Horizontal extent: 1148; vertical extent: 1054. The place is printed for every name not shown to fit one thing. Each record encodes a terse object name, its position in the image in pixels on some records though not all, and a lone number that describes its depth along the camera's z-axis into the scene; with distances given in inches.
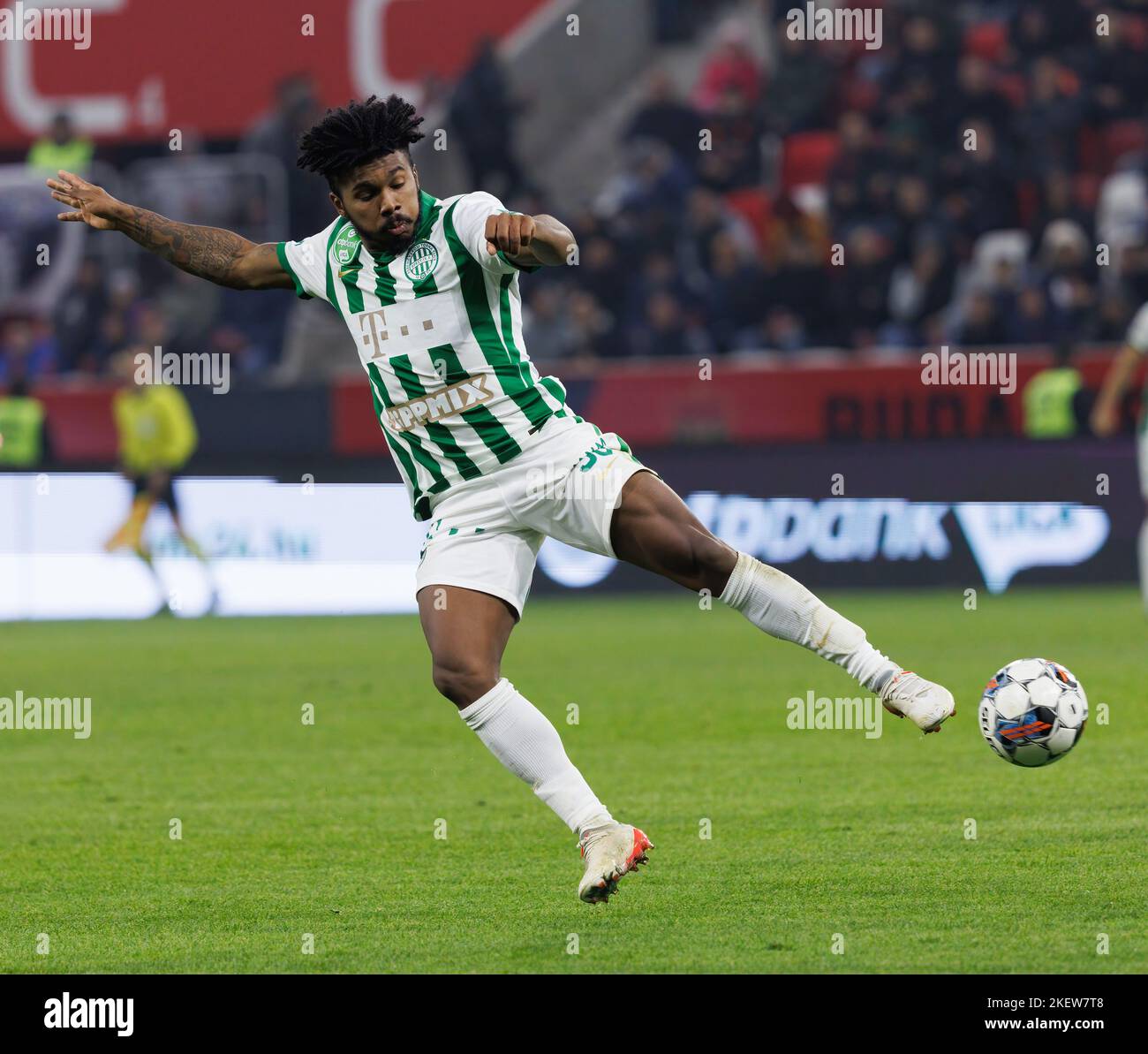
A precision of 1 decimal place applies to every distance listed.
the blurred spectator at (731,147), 765.3
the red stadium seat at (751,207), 776.9
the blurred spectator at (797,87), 786.8
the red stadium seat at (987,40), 776.9
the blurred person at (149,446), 631.2
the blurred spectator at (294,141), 780.0
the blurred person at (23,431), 697.0
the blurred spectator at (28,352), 794.2
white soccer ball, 235.5
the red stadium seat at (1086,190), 716.0
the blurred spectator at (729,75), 804.3
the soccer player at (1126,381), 470.3
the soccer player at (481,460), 223.1
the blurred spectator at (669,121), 780.0
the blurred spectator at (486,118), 782.5
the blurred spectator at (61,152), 807.7
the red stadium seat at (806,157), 794.8
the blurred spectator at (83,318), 808.3
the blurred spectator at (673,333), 714.2
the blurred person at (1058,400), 634.2
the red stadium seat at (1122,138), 741.3
